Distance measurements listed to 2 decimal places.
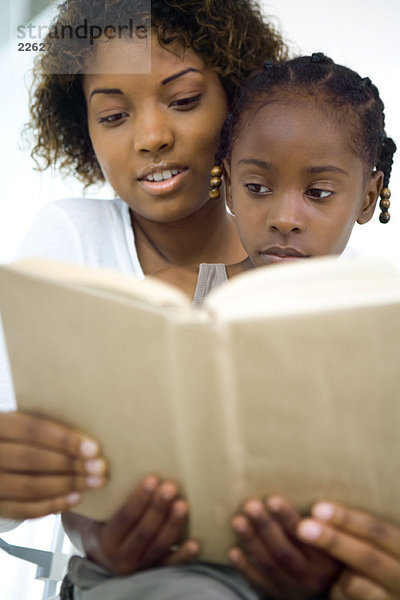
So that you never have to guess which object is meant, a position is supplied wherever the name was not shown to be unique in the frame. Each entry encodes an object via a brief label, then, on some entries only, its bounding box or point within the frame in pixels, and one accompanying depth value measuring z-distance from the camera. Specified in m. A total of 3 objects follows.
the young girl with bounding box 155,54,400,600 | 1.07
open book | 0.83
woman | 1.16
